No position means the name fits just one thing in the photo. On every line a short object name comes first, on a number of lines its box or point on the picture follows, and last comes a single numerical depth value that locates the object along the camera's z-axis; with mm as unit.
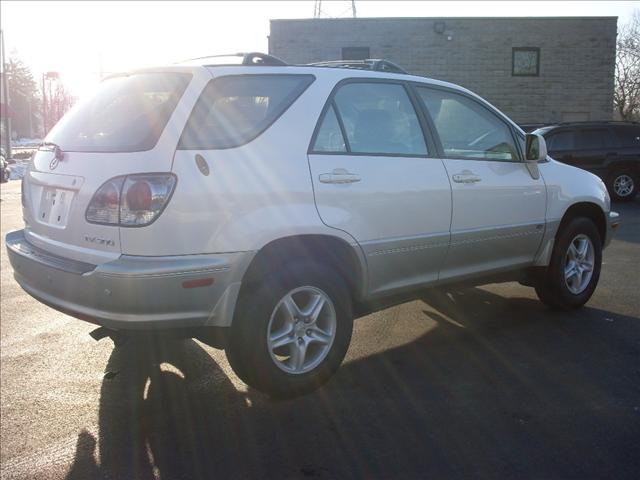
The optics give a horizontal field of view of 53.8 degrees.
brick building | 24703
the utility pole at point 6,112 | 35369
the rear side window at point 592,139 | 13734
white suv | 3039
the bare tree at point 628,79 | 35562
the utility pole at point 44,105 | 62750
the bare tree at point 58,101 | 64363
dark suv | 13664
